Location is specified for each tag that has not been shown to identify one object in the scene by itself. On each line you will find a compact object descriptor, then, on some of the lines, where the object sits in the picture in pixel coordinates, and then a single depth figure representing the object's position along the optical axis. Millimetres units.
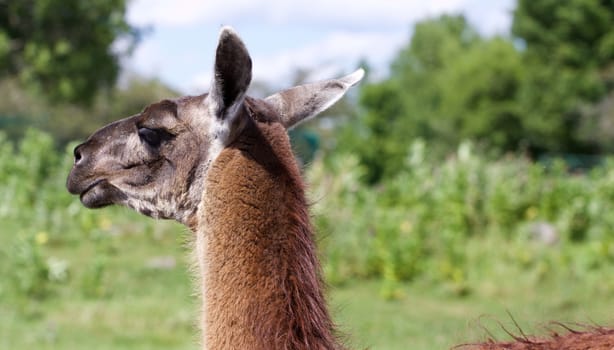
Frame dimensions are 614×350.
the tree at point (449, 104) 34156
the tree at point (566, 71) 40906
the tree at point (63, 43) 26812
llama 3086
